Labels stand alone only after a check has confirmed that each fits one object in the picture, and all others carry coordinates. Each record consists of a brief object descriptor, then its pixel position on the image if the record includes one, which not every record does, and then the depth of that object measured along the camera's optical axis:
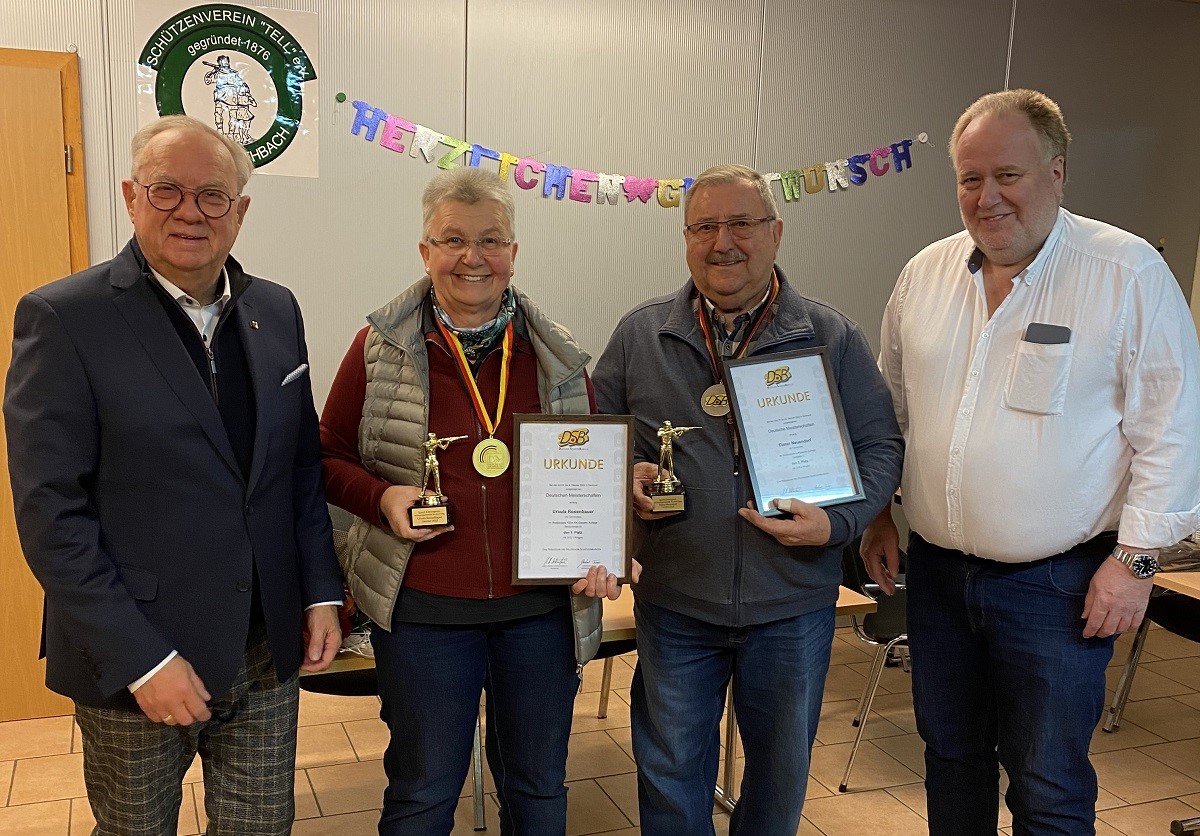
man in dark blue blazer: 1.65
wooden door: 3.50
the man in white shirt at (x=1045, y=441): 2.00
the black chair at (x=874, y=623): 3.43
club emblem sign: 3.69
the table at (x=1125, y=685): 3.86
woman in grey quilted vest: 2.00
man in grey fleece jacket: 2.12
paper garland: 4.00
